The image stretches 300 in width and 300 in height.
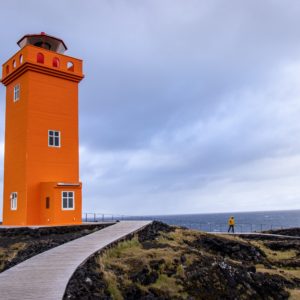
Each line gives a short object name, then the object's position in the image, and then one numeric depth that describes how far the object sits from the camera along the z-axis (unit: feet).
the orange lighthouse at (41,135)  91.91
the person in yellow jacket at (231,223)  120.78
